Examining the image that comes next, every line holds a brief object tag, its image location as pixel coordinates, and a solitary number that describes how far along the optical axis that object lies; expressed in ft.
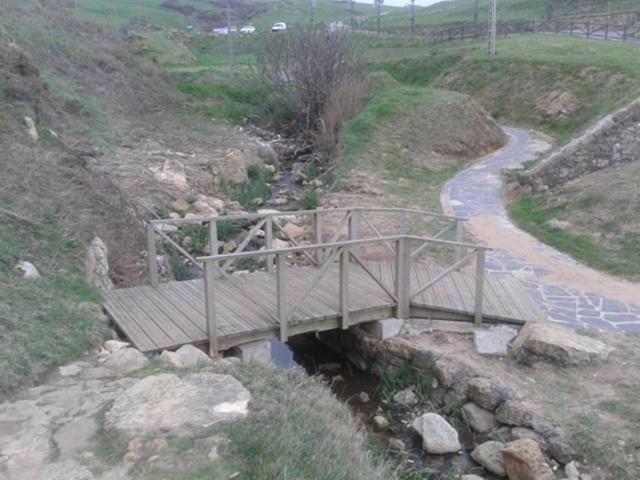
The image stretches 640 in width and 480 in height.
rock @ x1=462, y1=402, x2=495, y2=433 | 24.81
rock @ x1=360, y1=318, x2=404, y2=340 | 29.73
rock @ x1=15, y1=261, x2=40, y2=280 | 25.16
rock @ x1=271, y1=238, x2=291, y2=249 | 42.86
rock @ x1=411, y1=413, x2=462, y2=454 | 23.88
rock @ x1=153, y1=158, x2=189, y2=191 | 56.18
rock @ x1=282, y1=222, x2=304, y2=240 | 45.42
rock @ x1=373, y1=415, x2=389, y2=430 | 26.04
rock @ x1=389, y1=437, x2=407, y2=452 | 24.39
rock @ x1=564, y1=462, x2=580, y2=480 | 20.97
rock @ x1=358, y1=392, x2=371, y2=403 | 28.45
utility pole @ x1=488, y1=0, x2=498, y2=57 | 96.66
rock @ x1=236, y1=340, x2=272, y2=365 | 26.20
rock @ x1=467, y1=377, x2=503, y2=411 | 24.91
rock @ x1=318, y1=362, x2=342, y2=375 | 31.71
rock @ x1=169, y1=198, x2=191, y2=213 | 51.34
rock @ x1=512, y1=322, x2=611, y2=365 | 25.79
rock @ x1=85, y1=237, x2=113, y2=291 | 28.71
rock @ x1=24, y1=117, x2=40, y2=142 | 42.14
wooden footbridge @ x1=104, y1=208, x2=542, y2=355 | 25.88
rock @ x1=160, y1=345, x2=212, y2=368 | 21.04
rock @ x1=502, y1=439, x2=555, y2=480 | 21.24
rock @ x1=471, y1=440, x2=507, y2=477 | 22.49
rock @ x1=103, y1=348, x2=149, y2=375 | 20.94
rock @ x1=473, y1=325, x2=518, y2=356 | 27.58
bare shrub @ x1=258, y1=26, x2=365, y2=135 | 82.23
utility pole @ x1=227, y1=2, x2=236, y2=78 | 119.22
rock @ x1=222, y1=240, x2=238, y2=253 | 44.47
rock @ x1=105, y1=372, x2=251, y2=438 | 16.06
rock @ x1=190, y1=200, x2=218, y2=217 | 51.93
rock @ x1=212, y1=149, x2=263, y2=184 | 62.80
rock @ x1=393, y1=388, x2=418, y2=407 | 27.27
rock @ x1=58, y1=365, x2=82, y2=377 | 20.15
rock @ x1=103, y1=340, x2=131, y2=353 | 22.79
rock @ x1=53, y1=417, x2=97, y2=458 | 15.43
